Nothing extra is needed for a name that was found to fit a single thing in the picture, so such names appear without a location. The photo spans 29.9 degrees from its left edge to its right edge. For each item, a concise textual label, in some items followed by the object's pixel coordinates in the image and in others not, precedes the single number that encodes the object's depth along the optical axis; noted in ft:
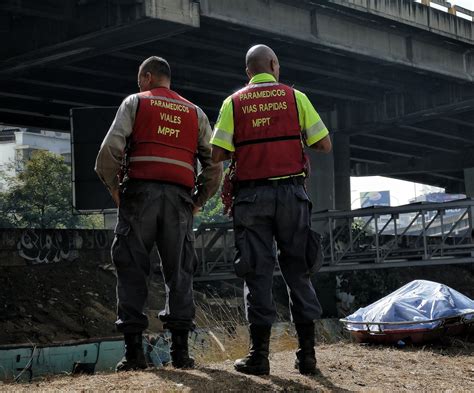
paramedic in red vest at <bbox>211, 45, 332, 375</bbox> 21.20
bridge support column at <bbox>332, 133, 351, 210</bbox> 113.50
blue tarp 30.25
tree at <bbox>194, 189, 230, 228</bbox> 242.39
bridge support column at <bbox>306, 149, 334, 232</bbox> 109.29
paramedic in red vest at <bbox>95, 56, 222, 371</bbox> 21.44
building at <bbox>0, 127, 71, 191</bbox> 271.49
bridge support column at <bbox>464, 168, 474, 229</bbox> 154.59
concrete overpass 63.10
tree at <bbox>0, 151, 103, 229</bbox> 129.70
